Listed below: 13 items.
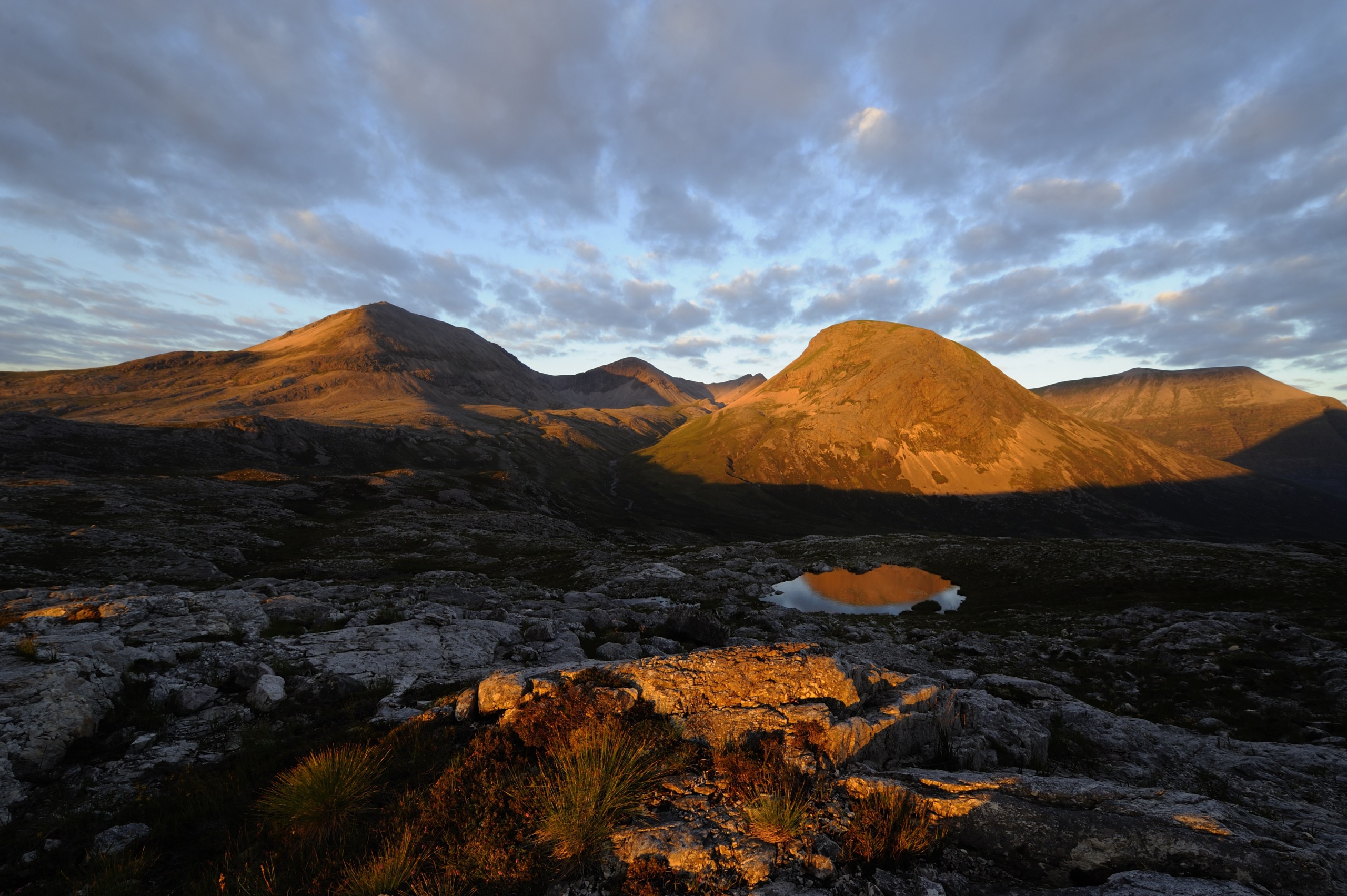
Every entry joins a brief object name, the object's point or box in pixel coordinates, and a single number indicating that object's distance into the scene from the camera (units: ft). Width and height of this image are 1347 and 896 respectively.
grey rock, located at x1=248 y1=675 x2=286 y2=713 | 39.58
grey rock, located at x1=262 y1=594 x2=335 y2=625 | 66.64
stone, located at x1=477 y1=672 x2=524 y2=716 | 35.22
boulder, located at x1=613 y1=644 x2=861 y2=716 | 33.86
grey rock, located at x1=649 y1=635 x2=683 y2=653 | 66.13
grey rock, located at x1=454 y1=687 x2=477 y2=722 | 35.83
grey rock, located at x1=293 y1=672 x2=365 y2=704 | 42.04
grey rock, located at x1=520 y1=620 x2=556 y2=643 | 68.59
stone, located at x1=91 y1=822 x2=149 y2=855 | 23.73
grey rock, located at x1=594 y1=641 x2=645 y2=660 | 61.11
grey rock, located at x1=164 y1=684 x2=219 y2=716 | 38.27
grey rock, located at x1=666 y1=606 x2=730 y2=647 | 72.69
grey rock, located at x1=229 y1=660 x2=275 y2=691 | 43.16
